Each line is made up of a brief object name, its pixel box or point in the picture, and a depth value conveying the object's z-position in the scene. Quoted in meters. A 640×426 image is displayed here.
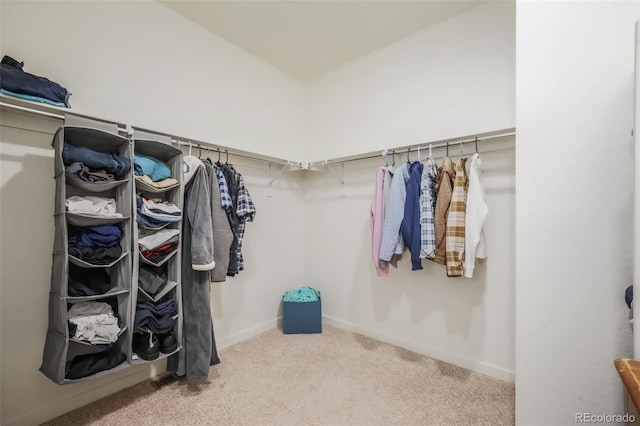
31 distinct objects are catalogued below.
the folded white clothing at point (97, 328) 1.27
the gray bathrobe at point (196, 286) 1.67
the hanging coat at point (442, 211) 1.83
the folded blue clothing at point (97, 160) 1.29
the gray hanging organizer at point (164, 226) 1.46
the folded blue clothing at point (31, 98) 1.23
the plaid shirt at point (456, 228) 1.74
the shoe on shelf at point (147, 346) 1.47
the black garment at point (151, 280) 1.52
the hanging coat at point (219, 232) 1.79
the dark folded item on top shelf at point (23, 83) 1.22
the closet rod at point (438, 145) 1.70
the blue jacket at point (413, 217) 1.89
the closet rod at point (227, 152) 1.89
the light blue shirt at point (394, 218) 1.98
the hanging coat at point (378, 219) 2.07
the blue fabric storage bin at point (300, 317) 2.51
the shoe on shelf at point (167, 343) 1.53
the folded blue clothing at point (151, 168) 1.51
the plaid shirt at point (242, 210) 2.02
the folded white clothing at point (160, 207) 1.52
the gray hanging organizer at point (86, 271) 1.24
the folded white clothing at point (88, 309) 1.31
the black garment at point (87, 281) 1.30
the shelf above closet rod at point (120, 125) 1.24
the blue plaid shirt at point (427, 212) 1.83
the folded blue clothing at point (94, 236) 1.30
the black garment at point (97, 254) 1.28
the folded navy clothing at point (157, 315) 1.46
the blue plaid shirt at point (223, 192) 1.86
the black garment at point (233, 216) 2.00
